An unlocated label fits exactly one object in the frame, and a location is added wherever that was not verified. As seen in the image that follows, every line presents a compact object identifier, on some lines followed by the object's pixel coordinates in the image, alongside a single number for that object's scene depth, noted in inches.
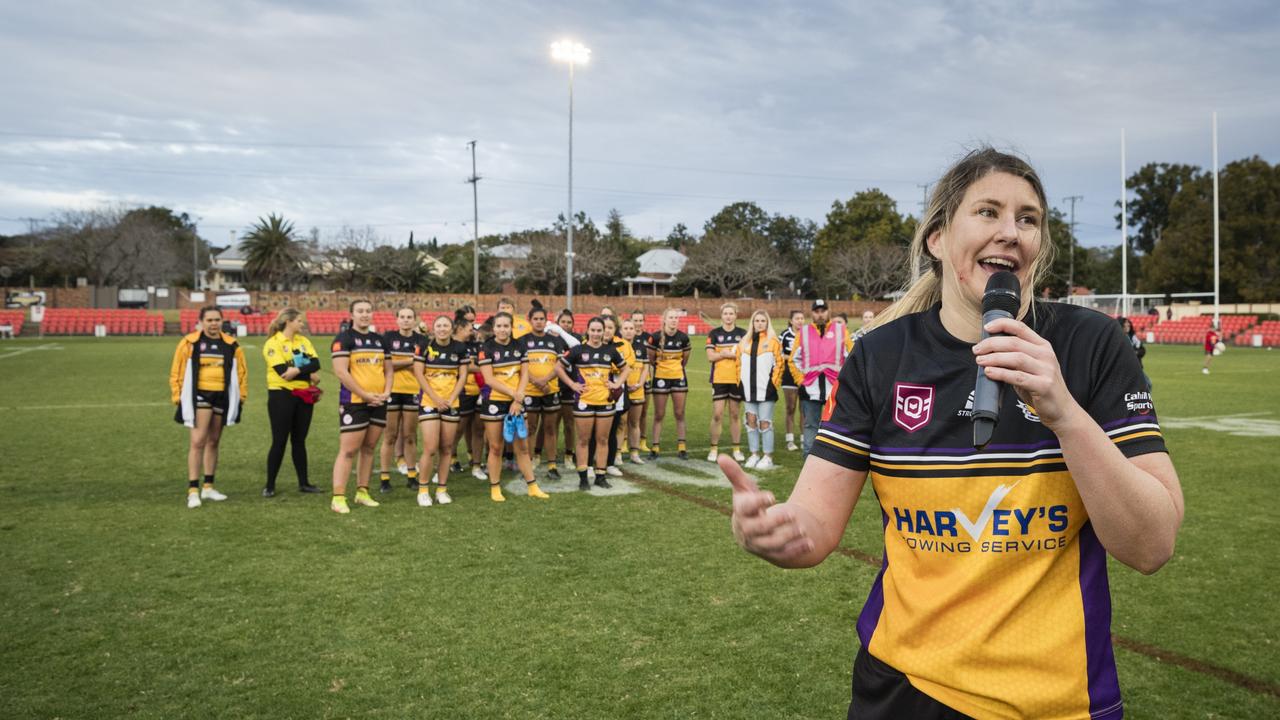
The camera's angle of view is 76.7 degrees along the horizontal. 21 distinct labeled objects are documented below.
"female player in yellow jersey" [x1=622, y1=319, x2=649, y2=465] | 466.6
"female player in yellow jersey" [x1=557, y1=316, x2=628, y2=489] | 406.9
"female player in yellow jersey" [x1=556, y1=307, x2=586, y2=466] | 456.8
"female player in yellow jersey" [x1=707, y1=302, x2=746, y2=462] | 479.2
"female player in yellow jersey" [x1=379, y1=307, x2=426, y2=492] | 379.2
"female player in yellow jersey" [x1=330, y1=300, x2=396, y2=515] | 351.3
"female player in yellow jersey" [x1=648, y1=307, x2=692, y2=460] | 500.7
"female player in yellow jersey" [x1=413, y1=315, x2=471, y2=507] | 370.3
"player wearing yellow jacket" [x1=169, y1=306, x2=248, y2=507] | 360.5
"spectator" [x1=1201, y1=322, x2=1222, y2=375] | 1032.8
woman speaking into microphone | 62.2
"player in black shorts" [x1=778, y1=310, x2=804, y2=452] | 505.0
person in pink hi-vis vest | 454.6
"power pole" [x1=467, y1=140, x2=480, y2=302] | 2314.2
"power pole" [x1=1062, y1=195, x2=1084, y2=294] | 2568.9
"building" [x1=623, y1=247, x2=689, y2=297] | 3526.1
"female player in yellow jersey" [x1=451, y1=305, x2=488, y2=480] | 396.8
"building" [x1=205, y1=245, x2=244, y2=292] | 4028.1
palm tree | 2851.9
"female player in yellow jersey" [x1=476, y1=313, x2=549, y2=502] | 376.5
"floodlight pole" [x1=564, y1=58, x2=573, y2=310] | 1296.8
